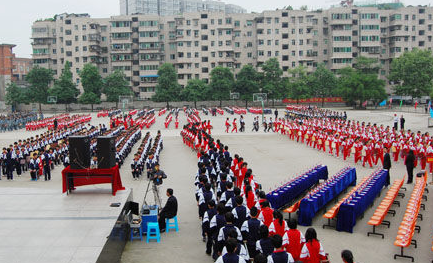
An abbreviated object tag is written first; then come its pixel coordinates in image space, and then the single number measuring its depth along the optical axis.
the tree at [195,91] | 62.28
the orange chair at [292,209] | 10.13
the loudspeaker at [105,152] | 10.15
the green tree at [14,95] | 62.37
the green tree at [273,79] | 62.86
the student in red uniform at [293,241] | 6.43
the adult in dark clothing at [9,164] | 16.22
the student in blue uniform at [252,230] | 6.85
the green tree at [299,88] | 61.56
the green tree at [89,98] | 61.30
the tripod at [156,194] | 9.85
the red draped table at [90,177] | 10.07
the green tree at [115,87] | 62.44
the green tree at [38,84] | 63.78
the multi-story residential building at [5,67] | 72.50
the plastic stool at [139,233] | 9.05
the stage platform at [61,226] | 6.60
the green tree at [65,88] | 62.12
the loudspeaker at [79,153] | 10.16
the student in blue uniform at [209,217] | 7.76
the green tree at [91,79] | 62.34
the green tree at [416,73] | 58.69
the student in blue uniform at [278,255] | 5.52
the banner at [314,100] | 67.25
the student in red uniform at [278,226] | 7.05
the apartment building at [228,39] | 71.31
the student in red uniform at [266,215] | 7.82
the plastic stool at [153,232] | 8.83
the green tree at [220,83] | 62.53
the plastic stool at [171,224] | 9.48
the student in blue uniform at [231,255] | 5.37
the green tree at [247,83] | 63.00
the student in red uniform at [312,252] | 6.22
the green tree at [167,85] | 63.72
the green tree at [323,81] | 63.25
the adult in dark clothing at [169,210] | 8.93
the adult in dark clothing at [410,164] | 13.94
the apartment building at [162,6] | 136.12
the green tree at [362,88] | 55.06
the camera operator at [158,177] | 10.19
